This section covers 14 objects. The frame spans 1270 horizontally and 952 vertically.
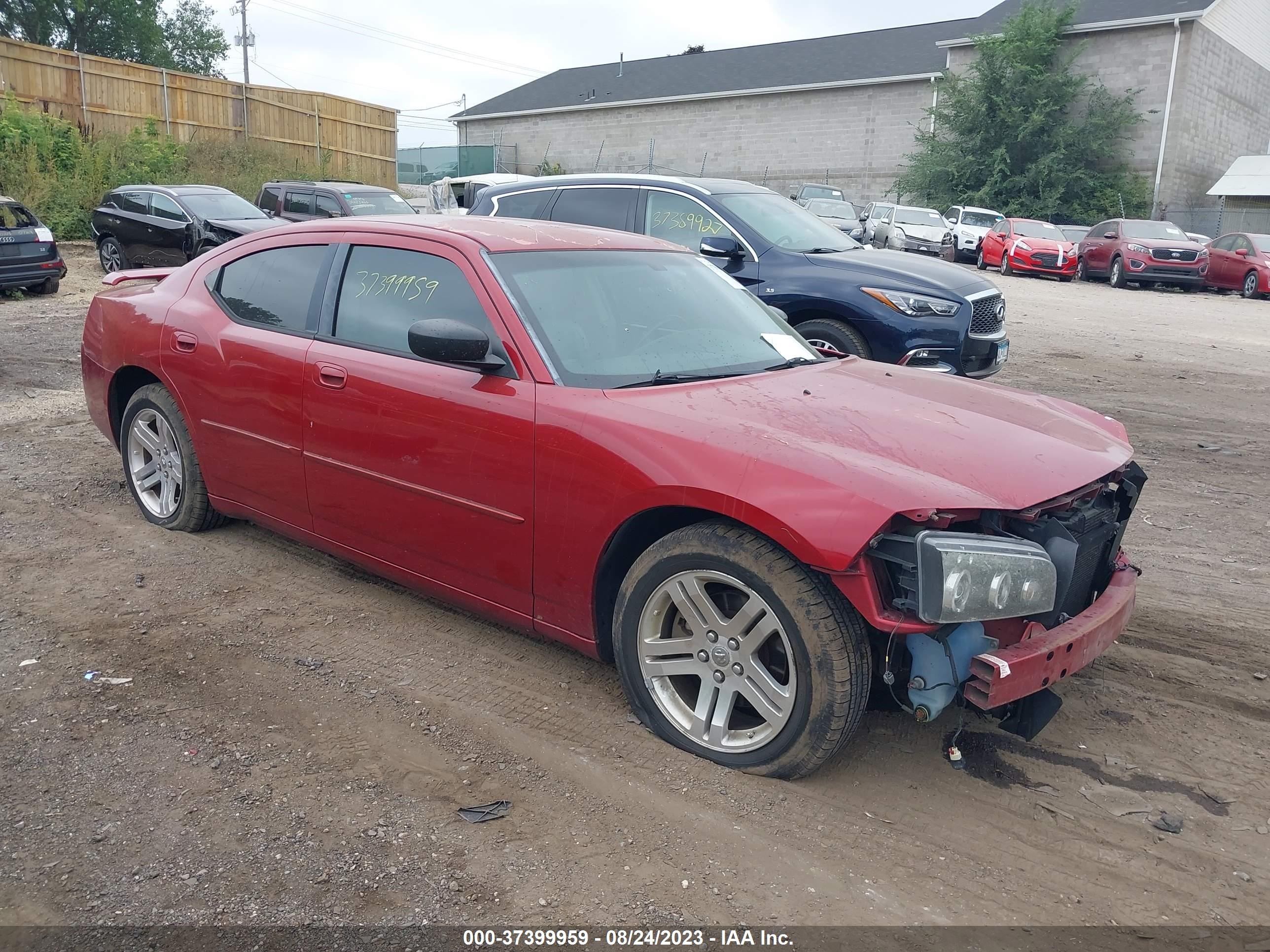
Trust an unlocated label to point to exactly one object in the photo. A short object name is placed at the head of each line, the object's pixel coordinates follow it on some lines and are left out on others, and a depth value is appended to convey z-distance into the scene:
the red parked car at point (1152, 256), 22.97
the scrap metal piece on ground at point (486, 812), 3.04
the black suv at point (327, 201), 17.66
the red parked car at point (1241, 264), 21.78
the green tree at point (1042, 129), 33.53
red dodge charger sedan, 2.99
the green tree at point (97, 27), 44.44
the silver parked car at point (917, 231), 26.88
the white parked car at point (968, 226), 28.50
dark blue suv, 8.02
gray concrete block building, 33.75
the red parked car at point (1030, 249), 24.47
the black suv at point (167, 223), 16.72
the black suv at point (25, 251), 14.61
